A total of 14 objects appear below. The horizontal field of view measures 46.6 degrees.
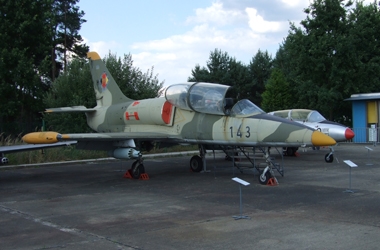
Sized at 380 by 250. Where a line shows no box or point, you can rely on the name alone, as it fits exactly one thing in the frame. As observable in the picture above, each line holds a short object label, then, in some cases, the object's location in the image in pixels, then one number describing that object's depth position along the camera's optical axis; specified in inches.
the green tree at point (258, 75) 2013.4
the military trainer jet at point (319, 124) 705.0
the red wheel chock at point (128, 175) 574.5
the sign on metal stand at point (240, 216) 317.9
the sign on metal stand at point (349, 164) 424.0
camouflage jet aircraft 467.2
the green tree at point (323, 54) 1301.7
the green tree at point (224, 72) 1984.5
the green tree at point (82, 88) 1037.8
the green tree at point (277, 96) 1577.3
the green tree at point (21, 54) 1269.7
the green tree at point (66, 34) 1784.0
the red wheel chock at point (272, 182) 476.1
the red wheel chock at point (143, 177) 563.2
